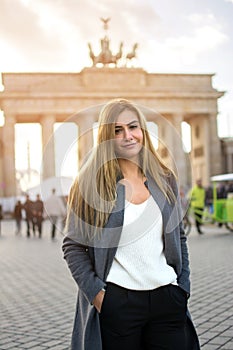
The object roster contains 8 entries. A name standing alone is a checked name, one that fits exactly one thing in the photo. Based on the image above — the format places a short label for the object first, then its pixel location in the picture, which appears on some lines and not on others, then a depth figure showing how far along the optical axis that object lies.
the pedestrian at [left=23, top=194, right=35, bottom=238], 22.69
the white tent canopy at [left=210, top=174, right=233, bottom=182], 20.32
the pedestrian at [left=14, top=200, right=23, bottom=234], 24.88
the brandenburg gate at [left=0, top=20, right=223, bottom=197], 53.81
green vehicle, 18.38
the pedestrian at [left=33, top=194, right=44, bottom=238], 21.95
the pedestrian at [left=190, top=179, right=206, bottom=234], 18.83
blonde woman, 2.66
